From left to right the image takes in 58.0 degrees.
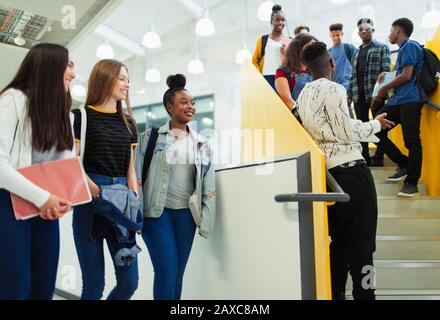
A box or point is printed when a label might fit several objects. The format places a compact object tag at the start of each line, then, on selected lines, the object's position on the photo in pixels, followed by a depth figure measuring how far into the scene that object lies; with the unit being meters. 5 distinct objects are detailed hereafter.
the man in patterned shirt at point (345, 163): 1.71
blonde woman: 1.56
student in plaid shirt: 3.49
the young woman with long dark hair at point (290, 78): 2.33
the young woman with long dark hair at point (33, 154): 1.25
